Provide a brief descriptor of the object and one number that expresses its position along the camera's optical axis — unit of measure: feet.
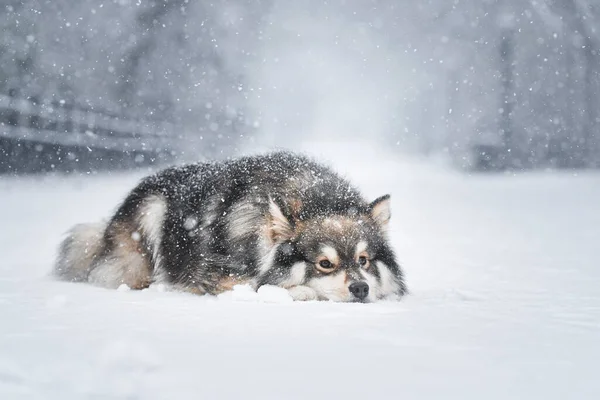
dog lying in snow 28.32
